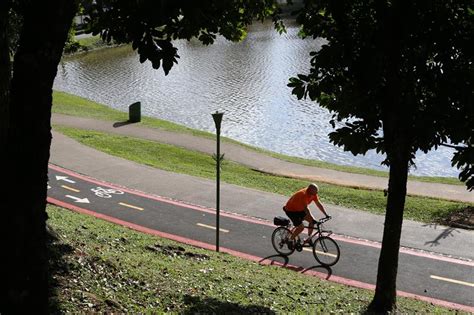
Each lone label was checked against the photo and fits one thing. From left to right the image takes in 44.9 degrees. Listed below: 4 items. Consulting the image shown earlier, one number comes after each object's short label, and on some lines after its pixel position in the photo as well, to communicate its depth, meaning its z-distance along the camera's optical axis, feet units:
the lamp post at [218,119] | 37.42
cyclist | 38.65
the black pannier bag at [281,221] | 40.98
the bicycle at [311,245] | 40.27
